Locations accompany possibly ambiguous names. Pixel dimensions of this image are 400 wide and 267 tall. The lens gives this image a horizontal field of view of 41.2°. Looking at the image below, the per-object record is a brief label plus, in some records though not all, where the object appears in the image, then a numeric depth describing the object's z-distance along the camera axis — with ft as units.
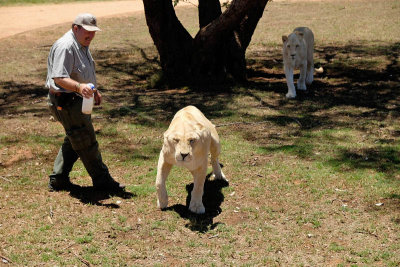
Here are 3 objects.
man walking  20.81
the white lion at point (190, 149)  19.69
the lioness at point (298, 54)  38.04
